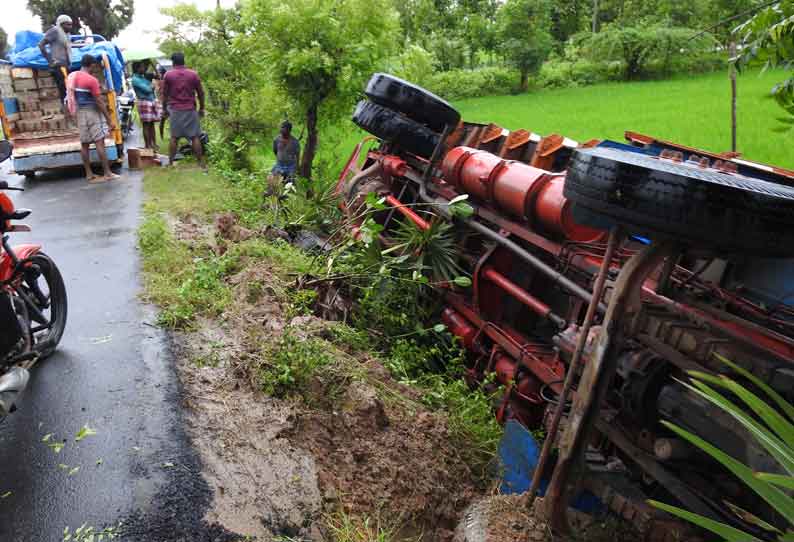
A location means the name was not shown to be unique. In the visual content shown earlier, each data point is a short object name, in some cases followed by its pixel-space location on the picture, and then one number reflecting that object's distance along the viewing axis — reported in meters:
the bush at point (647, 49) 28.38
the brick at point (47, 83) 12.43
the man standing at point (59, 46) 11.90
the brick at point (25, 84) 12.07
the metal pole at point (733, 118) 7.45
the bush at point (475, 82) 29.55
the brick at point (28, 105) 12.13
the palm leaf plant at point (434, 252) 5.52
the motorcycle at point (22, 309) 3.56
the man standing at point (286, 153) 9.78
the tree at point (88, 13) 32.41
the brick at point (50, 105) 12.45
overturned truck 2.58
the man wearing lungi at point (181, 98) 10.44
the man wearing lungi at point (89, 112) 9.67
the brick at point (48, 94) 12.45
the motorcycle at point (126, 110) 14.67
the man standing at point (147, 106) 12.72
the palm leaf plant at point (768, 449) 1.19
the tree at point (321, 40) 9.01
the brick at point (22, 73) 12.00
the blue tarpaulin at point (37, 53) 12.16
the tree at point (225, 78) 11.81
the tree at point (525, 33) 29.72
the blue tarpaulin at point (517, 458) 3.79
